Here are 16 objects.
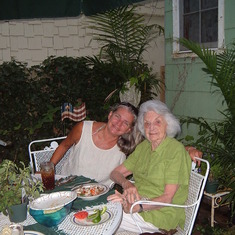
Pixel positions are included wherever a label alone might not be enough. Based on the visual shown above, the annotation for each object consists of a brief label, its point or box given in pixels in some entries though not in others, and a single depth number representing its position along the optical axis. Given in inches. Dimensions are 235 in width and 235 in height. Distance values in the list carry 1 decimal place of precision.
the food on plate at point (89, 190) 70.7
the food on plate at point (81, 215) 59.1
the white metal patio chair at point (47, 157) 108.7
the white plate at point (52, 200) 59.0
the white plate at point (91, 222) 57.4
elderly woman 73.8
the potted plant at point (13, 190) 54.9
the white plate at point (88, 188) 68.5
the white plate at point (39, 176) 82.9
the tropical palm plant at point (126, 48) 148.3
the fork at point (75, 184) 77.6
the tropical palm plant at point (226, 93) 96.5
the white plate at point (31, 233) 54.5
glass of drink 75.4
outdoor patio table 55.1
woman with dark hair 93.3
